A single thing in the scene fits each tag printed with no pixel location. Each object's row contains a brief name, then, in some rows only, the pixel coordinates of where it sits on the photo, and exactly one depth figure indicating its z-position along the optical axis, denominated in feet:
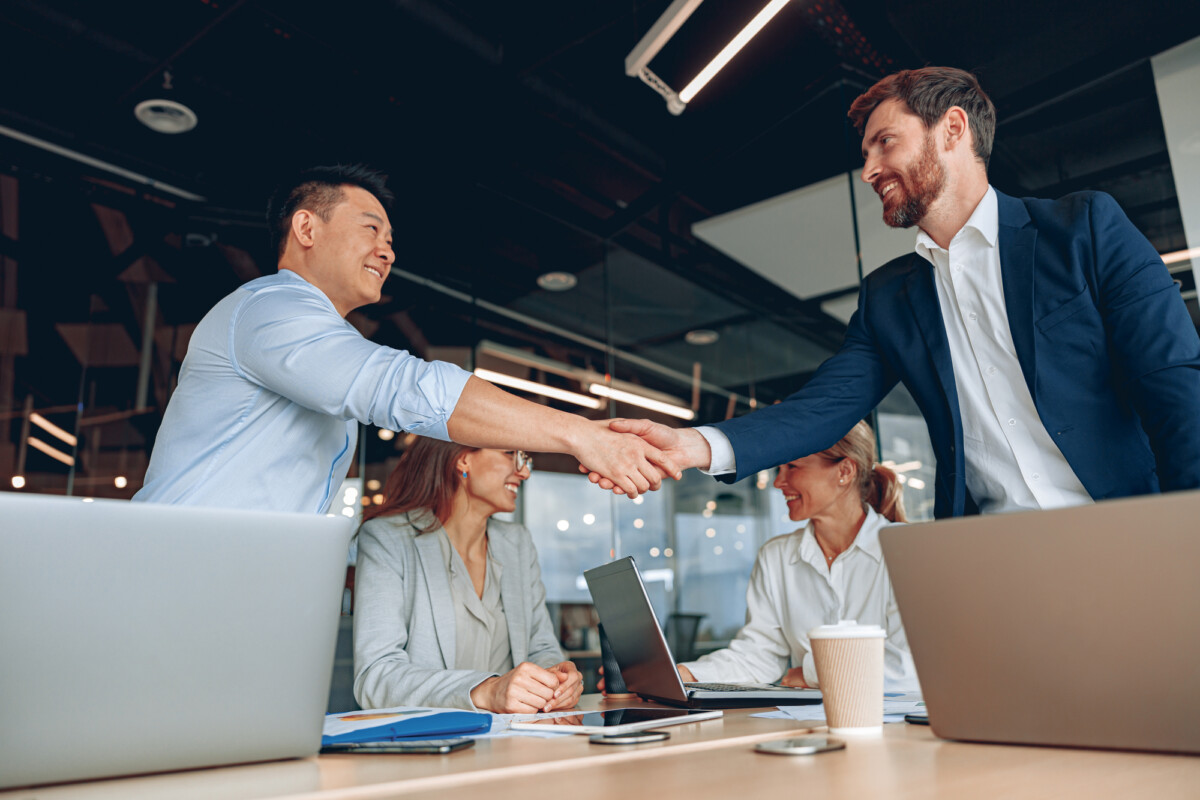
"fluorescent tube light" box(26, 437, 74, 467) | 17.53
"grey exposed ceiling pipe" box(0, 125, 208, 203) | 13.61
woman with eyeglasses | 5.39
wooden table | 2.17
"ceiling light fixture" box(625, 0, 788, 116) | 8.93
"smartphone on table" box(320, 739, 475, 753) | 3.07
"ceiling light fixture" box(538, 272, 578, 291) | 18.25
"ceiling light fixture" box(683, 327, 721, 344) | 18.20
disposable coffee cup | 3.22
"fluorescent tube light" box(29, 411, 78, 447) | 17.40
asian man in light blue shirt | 5.42
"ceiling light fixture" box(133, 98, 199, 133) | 12.71
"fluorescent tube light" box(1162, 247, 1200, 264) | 8.86
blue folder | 3.37
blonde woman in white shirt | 7.66
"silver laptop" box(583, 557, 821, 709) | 4.90
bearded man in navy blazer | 4.79
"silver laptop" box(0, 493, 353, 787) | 2.35
